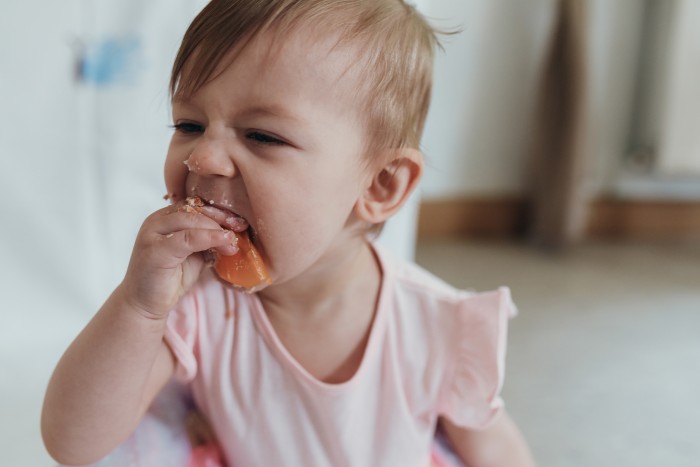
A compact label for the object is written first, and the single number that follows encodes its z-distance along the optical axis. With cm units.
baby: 50
